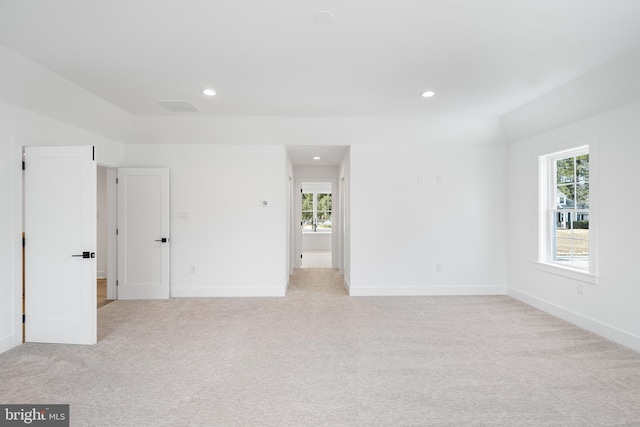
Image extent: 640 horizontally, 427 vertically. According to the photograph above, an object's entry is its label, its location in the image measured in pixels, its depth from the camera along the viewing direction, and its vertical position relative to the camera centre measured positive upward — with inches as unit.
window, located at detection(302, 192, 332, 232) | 455.5 +4.6
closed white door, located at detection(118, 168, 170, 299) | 206.7 -15.3
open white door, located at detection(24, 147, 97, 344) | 135.0 -12.5
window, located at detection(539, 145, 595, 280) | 163.3 +2.1
